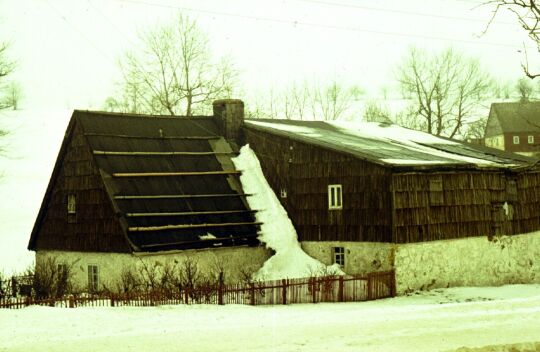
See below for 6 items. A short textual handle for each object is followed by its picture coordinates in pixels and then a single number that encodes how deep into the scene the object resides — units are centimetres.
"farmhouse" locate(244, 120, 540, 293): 3175
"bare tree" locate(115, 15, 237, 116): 6706
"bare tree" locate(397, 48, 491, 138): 8444
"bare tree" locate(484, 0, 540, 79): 1943
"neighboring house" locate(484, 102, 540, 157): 10481
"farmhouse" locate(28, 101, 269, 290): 3159
